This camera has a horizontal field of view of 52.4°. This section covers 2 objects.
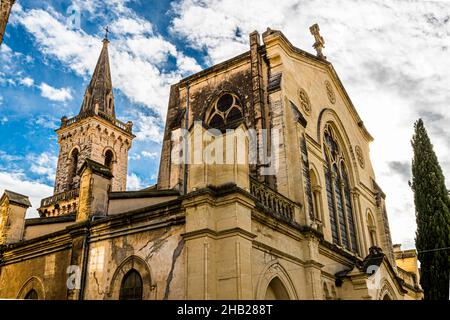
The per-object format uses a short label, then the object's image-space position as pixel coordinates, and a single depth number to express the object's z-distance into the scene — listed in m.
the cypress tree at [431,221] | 18.81
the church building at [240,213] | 11.20
